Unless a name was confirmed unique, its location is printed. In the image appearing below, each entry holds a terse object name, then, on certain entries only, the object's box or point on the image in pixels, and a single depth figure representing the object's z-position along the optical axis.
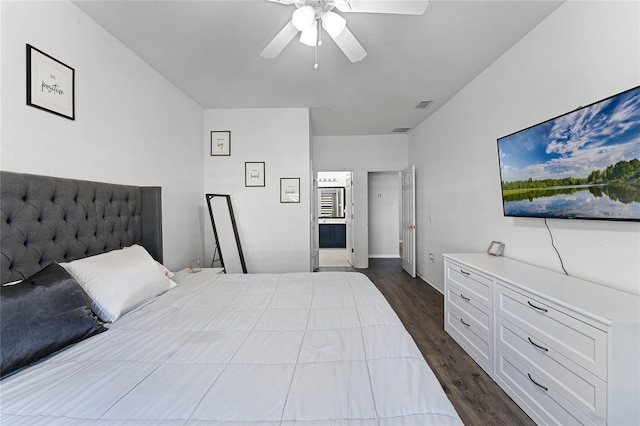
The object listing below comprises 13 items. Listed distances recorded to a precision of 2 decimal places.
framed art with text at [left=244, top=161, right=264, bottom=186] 3.73
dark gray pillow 0.95
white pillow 1.38
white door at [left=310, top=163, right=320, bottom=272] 4.55
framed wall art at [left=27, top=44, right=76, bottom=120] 1.48
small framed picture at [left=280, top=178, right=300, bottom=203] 3.75
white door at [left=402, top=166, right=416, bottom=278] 4.51
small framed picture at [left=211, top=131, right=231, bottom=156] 3.73
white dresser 1.15
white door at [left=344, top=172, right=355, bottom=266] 5.57
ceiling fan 1.45
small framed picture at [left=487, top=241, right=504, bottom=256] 2.42
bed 0.76
